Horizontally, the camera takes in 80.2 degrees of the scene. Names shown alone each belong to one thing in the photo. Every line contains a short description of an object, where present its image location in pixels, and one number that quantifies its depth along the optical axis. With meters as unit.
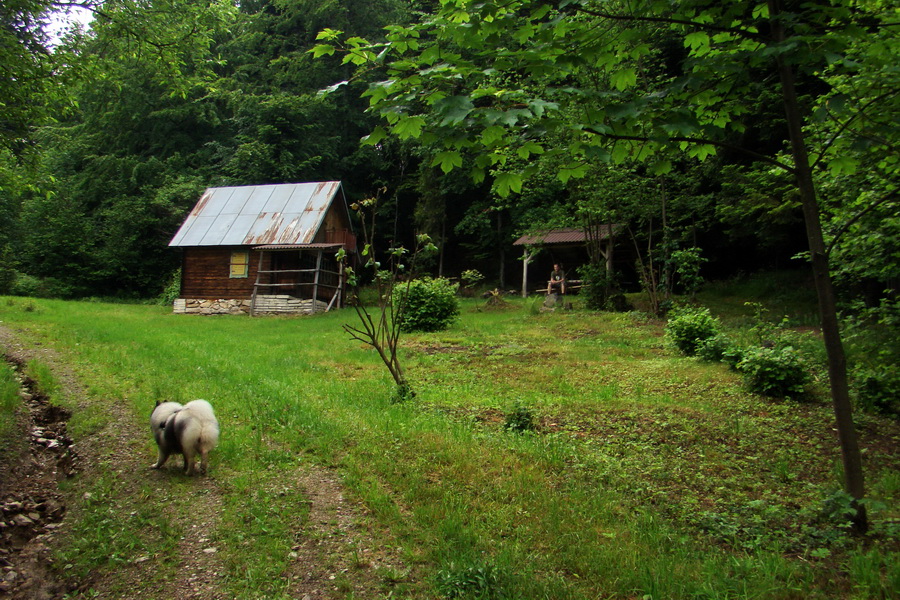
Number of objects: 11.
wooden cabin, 22.30
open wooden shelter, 19.81
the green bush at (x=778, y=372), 6.84
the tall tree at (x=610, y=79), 2.87
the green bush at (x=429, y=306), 14.71
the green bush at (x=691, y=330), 9.88
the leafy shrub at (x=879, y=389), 5.83
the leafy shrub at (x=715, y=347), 9.00
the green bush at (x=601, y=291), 17.95
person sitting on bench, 20.39
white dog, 4.55
